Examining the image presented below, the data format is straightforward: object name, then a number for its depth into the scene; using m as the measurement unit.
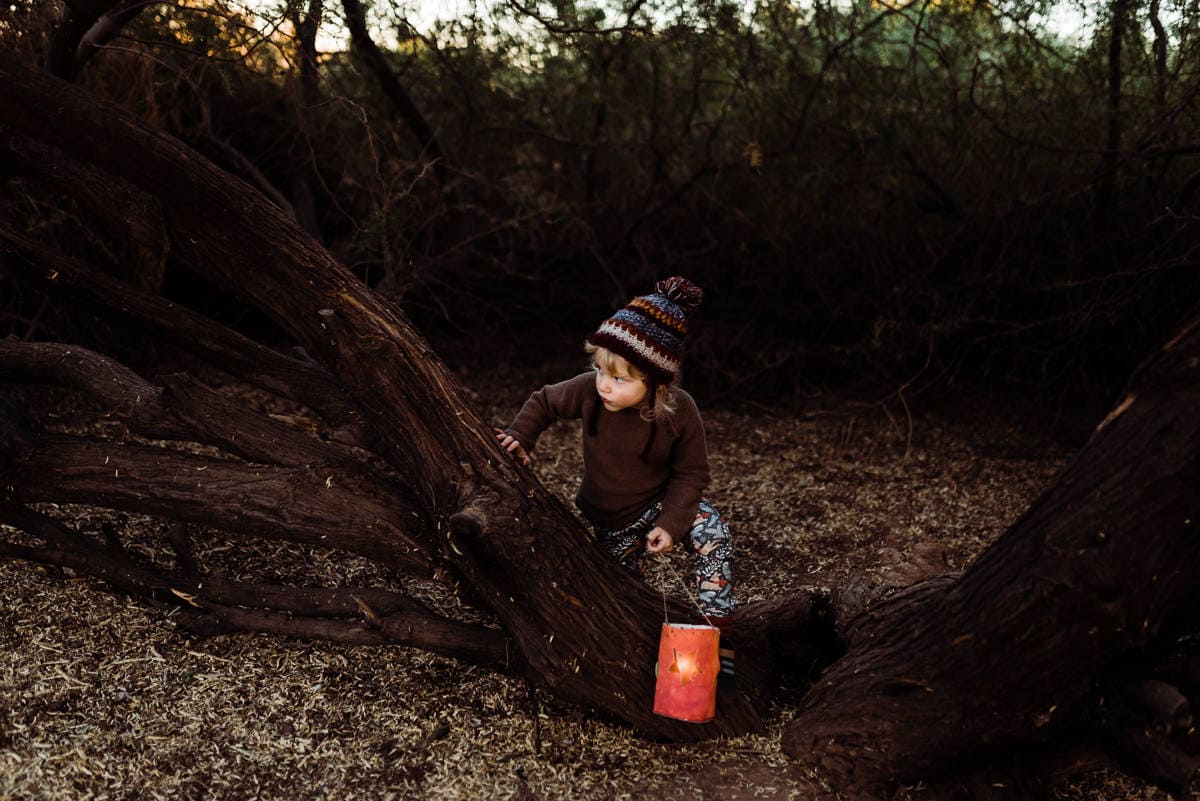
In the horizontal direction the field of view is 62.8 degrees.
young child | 2.79
